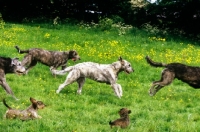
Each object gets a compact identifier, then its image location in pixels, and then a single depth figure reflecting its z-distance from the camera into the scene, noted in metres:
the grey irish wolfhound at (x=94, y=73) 12.38
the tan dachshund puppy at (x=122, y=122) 8.99
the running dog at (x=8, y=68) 11.37
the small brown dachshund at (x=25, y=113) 9.23
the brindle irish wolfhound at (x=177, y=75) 13.12
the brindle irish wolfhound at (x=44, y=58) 14.74
